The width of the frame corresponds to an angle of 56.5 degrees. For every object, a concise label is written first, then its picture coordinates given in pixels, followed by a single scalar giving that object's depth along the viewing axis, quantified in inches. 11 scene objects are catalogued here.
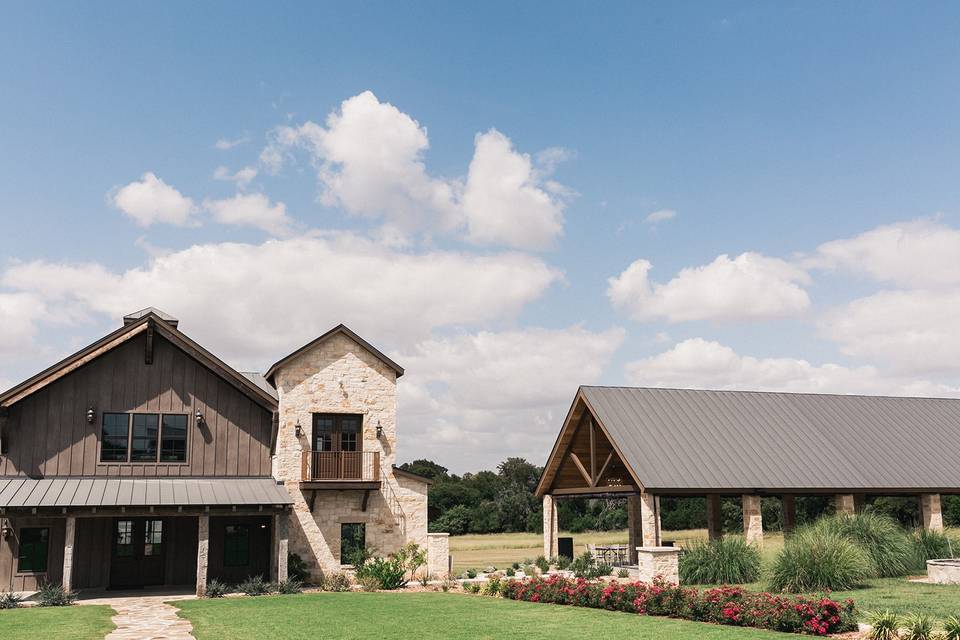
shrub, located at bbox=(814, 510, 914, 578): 900.6
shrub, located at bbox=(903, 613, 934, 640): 484.4
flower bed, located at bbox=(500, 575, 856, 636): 548.1
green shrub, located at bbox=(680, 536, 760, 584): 890.1
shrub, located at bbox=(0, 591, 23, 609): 819.4
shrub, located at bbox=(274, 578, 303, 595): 948.4
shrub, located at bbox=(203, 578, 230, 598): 916.0
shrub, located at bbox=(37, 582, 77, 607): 842.2
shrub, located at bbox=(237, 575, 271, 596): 938.7
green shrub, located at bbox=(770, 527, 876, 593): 781.9
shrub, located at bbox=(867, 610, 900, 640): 509.4
